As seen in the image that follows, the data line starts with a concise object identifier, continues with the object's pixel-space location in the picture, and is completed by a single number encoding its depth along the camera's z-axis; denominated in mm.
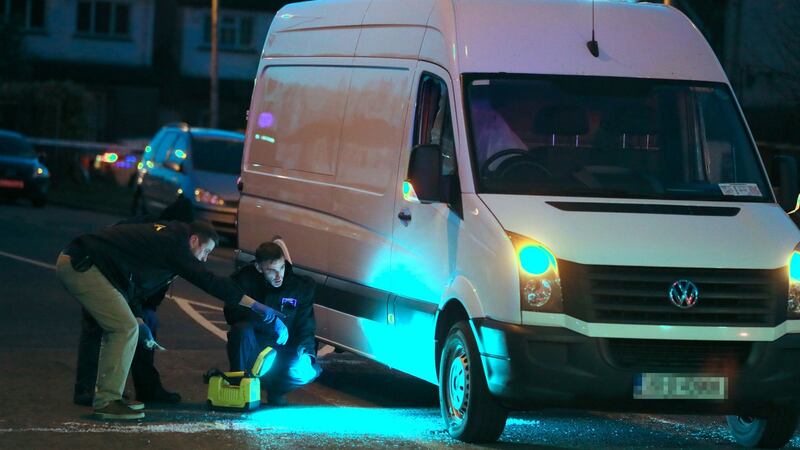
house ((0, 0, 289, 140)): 56500
